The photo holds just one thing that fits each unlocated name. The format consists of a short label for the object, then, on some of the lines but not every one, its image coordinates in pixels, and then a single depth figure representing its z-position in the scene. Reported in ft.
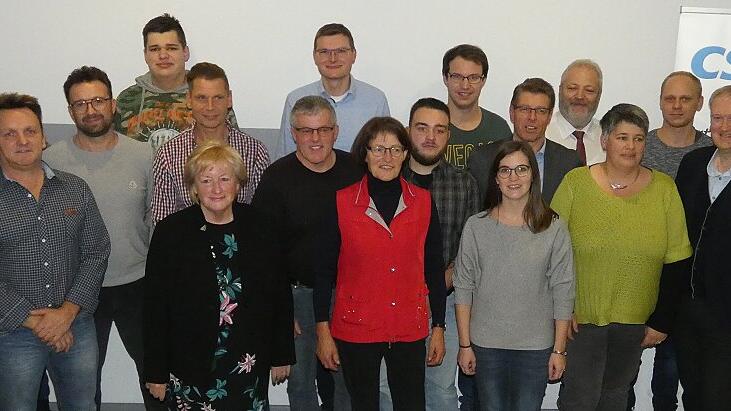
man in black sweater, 9.96
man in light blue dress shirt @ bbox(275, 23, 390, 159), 12.39
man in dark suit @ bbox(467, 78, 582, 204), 10.80
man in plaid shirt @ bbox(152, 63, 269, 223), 10.19
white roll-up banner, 14.02
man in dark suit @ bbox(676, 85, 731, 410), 9.36
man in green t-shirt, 11.48
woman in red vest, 9.15
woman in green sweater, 9.68
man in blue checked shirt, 9.01
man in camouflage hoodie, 11.78
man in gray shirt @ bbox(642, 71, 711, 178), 11.85
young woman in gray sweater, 9.40
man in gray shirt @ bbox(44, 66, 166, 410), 10.52
